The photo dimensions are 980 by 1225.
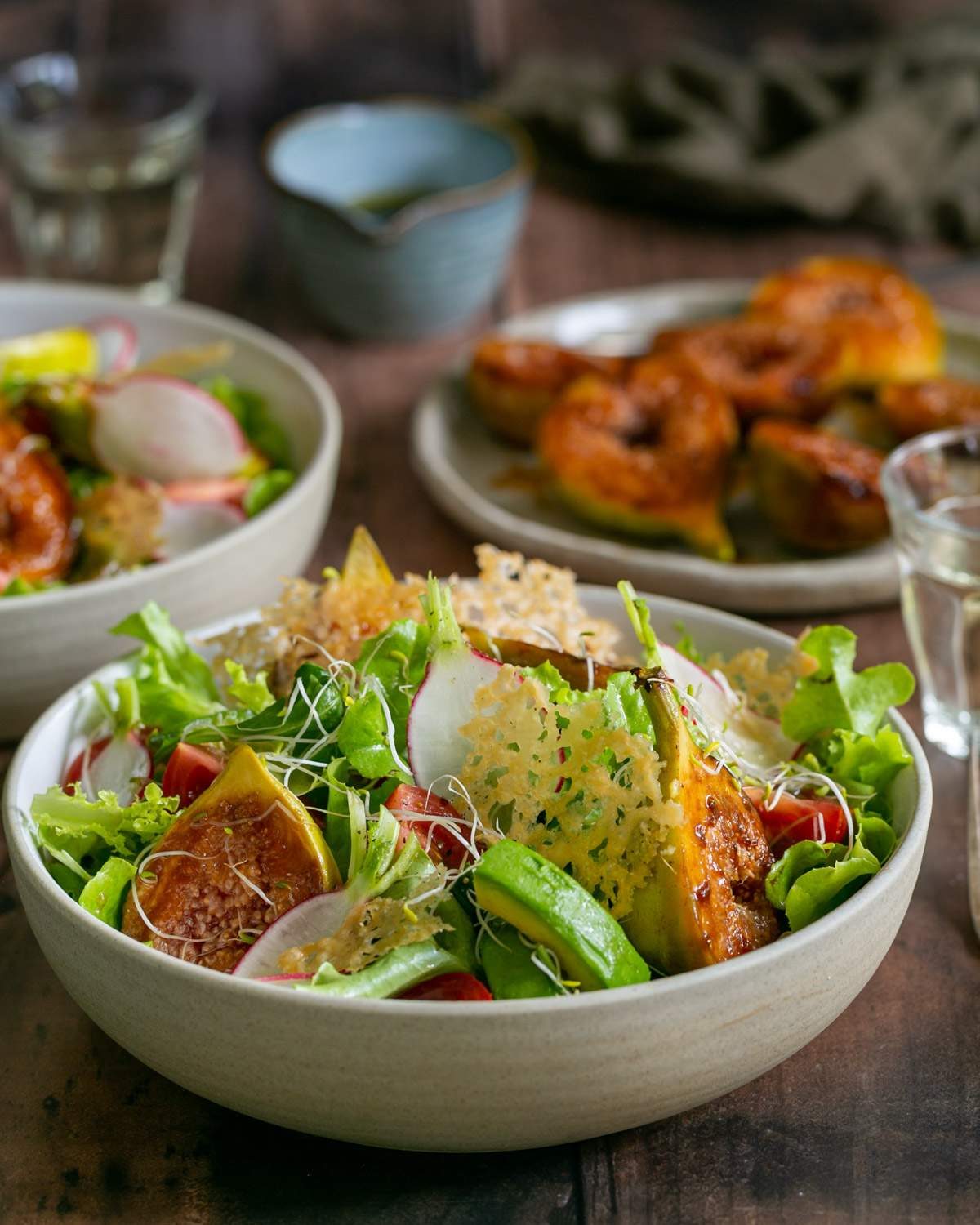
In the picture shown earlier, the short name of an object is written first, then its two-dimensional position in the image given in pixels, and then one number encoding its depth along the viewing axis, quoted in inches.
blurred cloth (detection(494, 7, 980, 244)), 124.3
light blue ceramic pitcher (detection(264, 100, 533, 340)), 103.3
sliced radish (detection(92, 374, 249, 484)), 79.4
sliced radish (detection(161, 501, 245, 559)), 75.7
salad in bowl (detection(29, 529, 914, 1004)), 43.8
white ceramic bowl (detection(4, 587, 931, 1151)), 40.3
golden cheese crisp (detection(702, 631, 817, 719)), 56.5
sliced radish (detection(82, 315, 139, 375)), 88.0
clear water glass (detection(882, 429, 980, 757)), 69.3
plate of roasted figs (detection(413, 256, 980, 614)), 80.7
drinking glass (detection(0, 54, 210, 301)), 109.9
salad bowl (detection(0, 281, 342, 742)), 65.0
